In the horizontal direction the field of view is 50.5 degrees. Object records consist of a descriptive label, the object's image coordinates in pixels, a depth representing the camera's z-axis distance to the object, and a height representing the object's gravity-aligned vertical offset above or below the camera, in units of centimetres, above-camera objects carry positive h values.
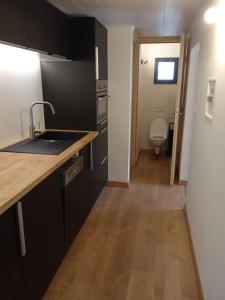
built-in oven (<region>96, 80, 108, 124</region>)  278 -13
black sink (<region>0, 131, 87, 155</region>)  197 -50
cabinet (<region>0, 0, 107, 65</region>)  154 +47
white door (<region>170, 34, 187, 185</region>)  305 -3
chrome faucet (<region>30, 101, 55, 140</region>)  224 -39
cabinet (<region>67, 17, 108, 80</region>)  250 +52
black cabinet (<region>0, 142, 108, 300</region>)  120 -91
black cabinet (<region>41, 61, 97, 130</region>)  262 -5
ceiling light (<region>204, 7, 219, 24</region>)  179 +56
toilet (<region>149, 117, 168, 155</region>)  500 -83
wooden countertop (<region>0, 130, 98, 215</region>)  118 -50
